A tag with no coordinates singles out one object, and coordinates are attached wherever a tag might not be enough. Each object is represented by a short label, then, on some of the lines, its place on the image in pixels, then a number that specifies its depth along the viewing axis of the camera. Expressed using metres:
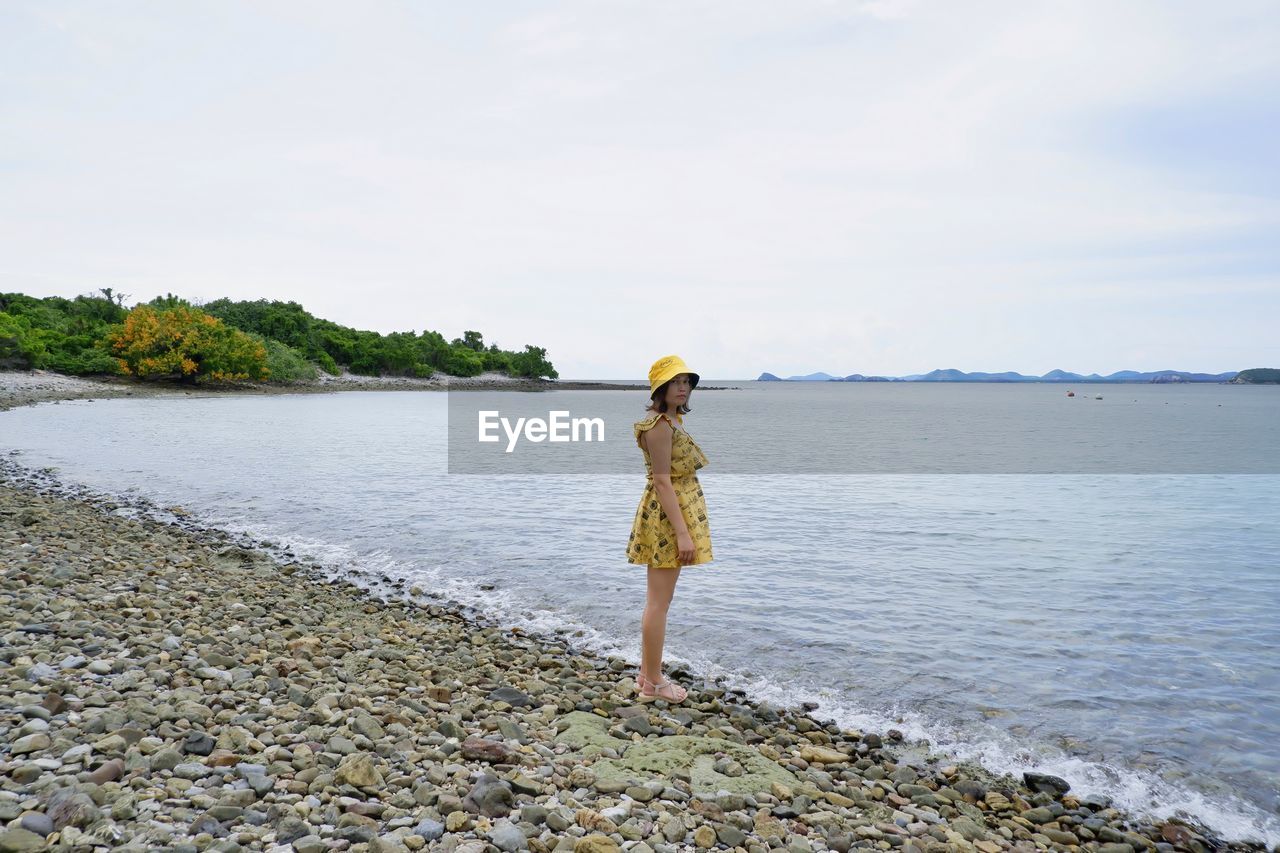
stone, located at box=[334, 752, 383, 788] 4.60
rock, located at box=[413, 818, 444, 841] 4.16
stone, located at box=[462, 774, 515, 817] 4.46
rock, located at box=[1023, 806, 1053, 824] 5.48
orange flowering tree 83.12
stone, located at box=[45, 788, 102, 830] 3.83
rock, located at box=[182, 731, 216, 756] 4.83
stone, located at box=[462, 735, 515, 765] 5.19
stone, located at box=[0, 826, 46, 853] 3.54
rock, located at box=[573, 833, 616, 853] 4.12
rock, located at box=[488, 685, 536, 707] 6.70
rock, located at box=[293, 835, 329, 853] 3.89
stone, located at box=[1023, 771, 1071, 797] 5.96
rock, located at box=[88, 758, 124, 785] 4.28
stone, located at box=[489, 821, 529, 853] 4.09
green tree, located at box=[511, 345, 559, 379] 191.50
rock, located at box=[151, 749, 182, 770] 4.58
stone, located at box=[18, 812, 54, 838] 3.74
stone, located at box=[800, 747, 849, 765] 6.10
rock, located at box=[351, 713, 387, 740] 5.37
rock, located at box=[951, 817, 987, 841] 5.01
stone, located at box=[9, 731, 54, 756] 4.53
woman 6.24
